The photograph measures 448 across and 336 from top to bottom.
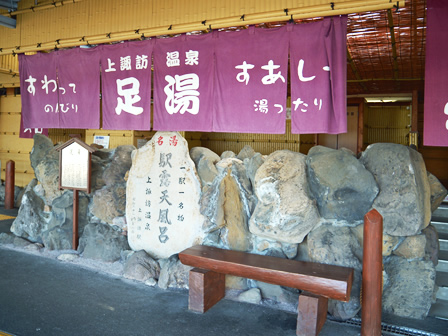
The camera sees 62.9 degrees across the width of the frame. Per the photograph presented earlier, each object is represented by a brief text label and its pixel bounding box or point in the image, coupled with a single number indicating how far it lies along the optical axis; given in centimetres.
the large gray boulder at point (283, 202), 496
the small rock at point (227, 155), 613
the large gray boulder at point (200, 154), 609
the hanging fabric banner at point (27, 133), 1132
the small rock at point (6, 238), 749
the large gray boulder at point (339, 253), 455
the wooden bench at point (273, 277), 406
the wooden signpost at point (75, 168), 664
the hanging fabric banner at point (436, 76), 431
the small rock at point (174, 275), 555
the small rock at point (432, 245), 504
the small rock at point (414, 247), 473
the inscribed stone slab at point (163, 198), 591
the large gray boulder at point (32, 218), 740
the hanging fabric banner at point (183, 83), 577
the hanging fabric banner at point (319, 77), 488
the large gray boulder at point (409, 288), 466
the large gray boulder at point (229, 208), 551
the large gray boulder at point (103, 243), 651
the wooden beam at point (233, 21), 471
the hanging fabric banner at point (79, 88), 681
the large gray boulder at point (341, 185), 474
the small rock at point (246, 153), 600
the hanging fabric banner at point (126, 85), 629
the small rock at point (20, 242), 730
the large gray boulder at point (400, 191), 463
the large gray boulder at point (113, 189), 671
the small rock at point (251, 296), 503
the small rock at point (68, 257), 658
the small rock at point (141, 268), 579
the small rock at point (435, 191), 518
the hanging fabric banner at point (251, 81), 525
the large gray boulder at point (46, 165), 742
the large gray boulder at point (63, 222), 709
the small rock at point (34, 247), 709
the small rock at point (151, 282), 561
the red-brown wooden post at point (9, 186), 1130
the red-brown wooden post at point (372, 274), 398
